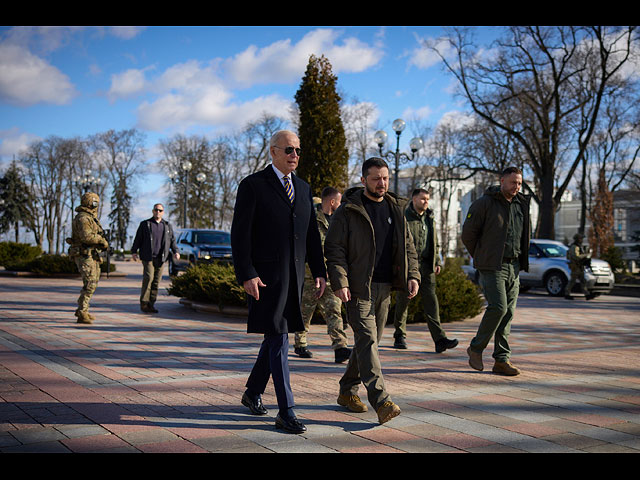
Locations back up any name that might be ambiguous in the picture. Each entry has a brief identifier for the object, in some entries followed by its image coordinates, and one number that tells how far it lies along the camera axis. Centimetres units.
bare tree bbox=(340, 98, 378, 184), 4706
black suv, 2295
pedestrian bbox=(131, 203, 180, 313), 1195
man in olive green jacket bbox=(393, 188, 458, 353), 832
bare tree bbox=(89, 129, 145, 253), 5609
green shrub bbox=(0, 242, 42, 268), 2872
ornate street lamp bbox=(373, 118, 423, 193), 2120
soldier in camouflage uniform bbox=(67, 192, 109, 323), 1018
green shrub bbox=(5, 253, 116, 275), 2361
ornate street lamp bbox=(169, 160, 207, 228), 2955
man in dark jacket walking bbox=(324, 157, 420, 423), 470
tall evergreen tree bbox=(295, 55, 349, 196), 1364
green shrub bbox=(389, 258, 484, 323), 1136
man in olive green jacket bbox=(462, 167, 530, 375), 666
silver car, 1908
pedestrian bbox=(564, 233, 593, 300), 1859
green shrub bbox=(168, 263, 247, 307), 1172
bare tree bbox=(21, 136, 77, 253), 5628
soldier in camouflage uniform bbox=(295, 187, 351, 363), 732
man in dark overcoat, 433
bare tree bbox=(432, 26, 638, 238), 2894
